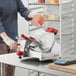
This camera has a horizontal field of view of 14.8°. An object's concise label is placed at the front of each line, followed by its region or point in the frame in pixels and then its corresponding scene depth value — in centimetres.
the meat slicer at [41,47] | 322
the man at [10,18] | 408
